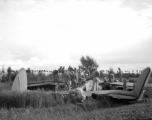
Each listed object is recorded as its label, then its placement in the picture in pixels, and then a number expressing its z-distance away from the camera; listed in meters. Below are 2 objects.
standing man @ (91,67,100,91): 17.02
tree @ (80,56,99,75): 41.22
